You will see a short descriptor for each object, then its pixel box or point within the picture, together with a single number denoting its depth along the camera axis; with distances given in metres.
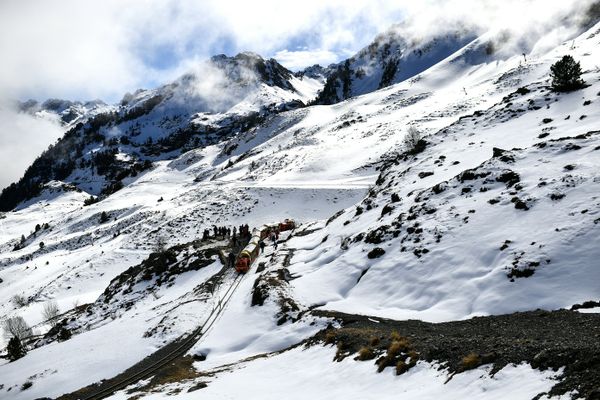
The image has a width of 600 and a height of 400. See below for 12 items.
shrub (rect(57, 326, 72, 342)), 36.66
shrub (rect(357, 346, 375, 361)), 15.27
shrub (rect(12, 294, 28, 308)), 65.85
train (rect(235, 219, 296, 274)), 39.64
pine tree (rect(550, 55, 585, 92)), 39.31
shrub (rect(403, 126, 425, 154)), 54.15
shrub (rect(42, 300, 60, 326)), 51.97
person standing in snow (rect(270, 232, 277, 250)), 46.24
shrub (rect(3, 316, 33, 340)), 49.03
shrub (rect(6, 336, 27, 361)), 32.84
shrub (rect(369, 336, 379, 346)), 16.19
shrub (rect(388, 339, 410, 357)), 14.34
